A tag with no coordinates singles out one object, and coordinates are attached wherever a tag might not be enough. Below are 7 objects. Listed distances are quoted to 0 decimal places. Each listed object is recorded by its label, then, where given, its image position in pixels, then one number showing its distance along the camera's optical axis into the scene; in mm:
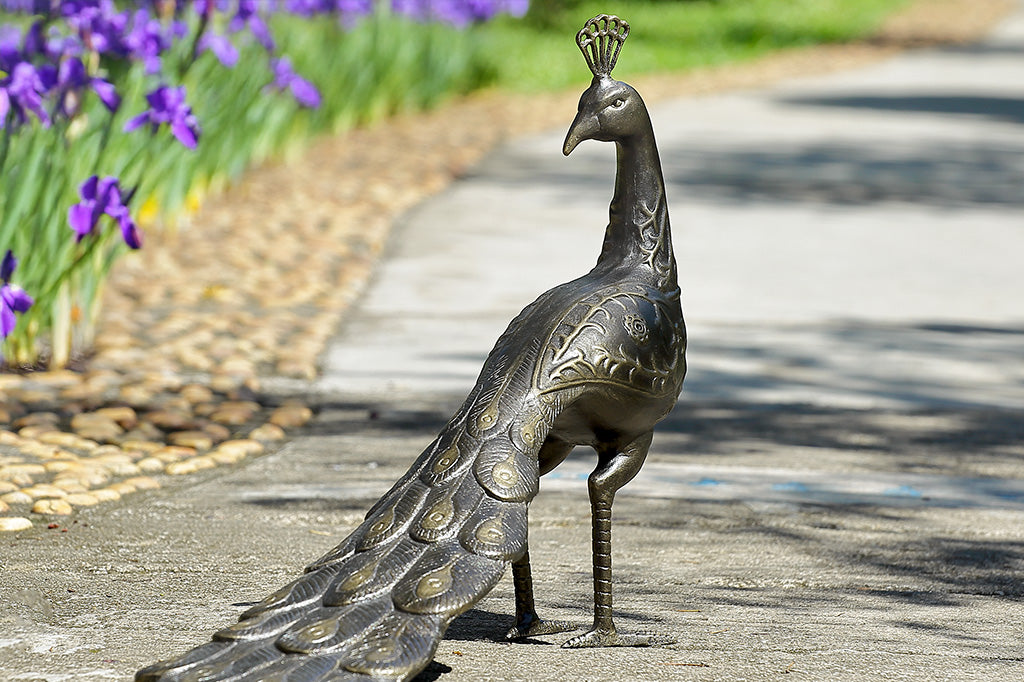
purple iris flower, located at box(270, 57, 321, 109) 18437
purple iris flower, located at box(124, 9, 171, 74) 12617
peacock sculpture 5176
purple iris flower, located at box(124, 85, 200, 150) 11312
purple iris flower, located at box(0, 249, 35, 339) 9156
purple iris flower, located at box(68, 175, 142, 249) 10539
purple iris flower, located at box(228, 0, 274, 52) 16048
